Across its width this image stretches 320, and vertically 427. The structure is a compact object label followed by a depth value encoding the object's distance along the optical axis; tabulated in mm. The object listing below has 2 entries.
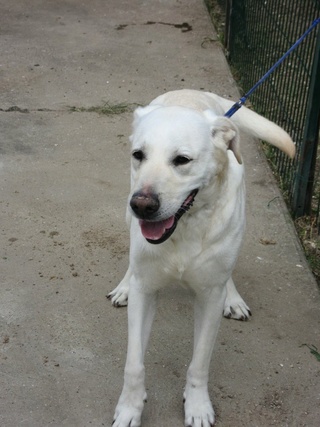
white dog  2711
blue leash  3395
